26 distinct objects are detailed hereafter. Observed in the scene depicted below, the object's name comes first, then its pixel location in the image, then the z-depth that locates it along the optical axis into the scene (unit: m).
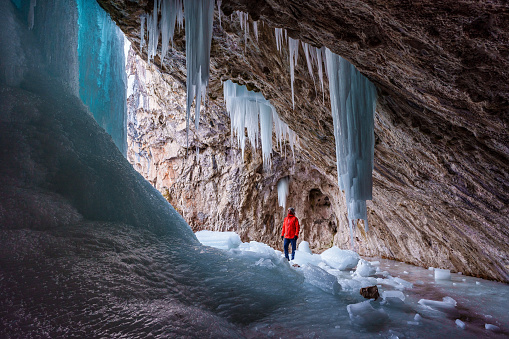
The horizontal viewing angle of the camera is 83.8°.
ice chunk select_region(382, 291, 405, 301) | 3.85
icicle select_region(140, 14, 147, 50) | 4.58
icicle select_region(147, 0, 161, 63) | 4.16
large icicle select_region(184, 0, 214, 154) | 3.70
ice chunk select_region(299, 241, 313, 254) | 9.66
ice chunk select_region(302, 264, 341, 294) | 4.14
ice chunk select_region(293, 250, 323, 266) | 7.37
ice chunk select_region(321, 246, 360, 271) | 7.00
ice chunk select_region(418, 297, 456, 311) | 3.46
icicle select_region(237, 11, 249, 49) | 4.16
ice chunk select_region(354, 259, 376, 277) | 5.99
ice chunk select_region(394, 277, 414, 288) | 4.89
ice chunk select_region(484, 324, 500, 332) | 2.76
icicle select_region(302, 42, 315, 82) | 4.04
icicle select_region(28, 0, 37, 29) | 3.61
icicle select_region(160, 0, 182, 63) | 3.97
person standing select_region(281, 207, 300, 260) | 6.96
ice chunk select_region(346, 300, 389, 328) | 2.88
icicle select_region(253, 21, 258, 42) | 4.10
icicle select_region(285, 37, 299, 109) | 3.98
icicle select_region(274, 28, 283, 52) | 4.19
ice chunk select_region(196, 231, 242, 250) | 6.36
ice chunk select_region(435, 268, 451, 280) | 5.44
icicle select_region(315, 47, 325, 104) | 4.12
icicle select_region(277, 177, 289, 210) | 12.85
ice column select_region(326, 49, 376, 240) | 3.65
